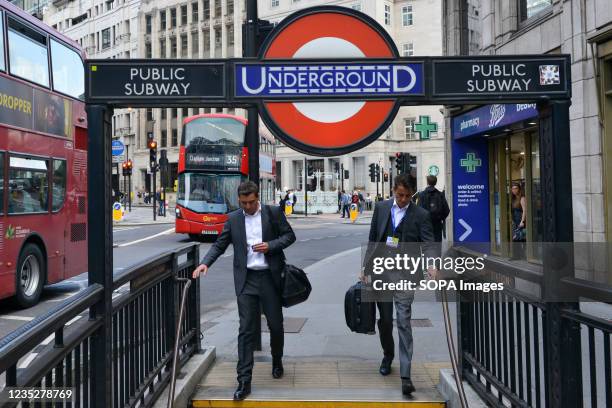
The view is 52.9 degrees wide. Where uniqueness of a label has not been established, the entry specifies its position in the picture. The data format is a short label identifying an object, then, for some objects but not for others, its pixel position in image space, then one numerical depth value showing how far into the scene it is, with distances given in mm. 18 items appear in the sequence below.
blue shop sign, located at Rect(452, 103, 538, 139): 11027
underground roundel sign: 3727
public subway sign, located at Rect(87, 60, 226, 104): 3750
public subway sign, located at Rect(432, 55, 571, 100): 3701
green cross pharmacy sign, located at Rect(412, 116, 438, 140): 19297
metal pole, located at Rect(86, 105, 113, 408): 3533
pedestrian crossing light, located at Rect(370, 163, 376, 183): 41609
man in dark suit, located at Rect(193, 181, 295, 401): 5133
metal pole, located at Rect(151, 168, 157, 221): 38825
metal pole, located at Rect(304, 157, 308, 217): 49531
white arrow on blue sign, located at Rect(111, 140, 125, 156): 27269
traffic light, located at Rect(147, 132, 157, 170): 36875
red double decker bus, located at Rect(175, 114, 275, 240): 21797
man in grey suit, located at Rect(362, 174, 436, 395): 5164
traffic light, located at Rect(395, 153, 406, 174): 20688
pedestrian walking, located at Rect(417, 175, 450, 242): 10531
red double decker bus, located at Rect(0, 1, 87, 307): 9344
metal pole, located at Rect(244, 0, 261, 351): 6828
